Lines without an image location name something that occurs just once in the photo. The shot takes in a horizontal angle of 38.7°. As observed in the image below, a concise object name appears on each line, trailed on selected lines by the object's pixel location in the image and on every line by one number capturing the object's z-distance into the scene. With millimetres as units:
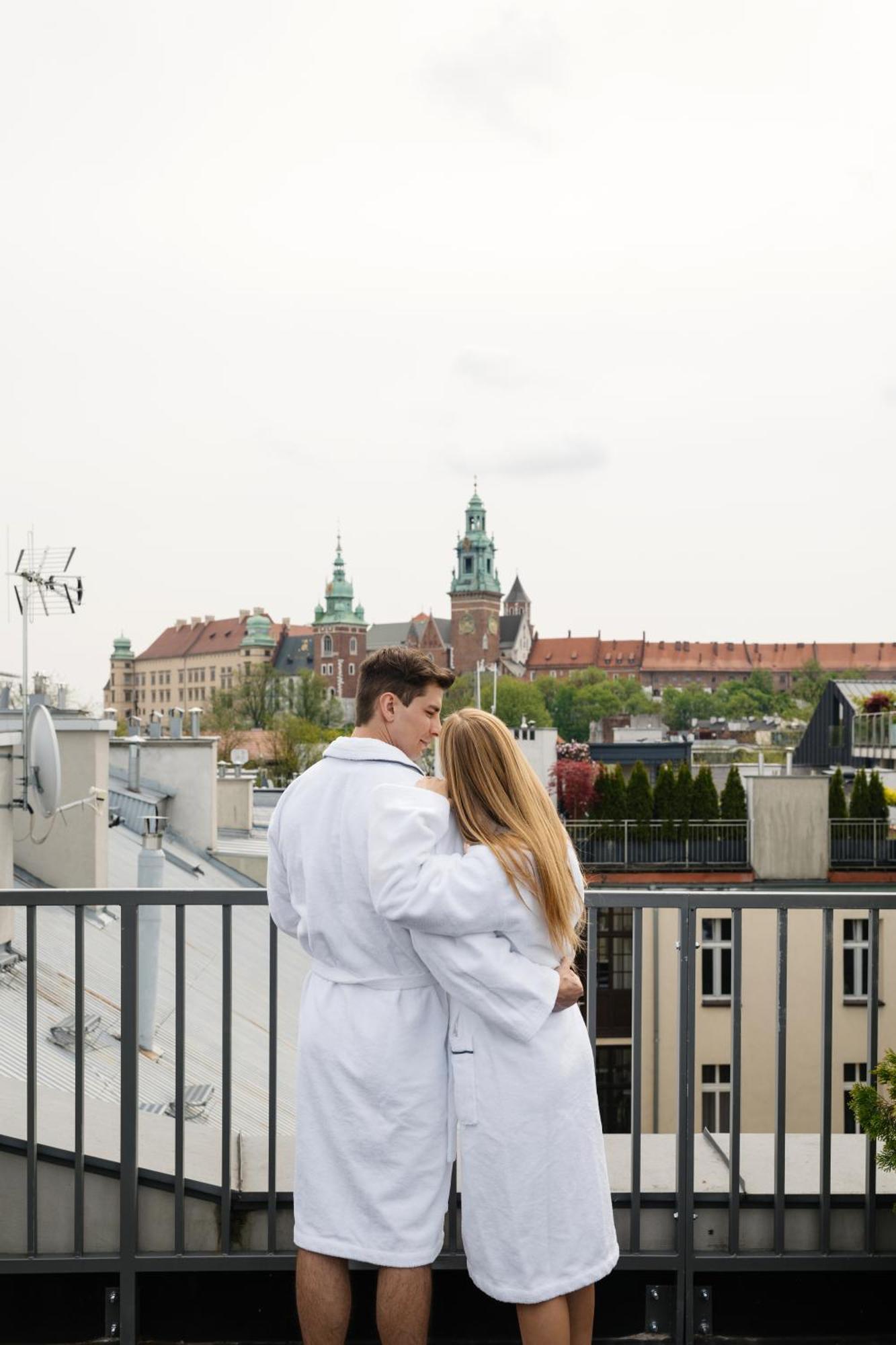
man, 2340
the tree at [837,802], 27469
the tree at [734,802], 28000
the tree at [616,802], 28562
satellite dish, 11102
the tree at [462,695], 87900
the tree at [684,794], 27984
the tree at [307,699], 91750
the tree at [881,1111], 2797
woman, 2268
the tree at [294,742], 63003
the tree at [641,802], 28344
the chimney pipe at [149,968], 6723
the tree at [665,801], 27864
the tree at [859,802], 27594
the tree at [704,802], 28000
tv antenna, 18141
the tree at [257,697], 91562
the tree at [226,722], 73188
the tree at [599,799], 28844
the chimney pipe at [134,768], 20766
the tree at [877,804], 27578
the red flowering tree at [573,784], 32938
